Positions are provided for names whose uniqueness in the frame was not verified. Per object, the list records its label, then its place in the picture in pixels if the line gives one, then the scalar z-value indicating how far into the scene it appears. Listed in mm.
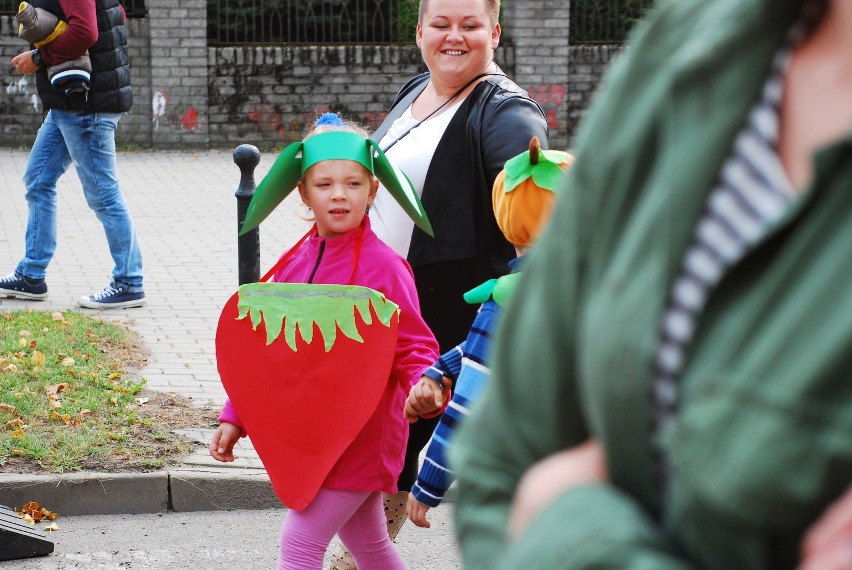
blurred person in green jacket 1660
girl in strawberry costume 6308
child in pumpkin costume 5755
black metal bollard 10791
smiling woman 7323
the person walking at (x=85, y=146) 14153
